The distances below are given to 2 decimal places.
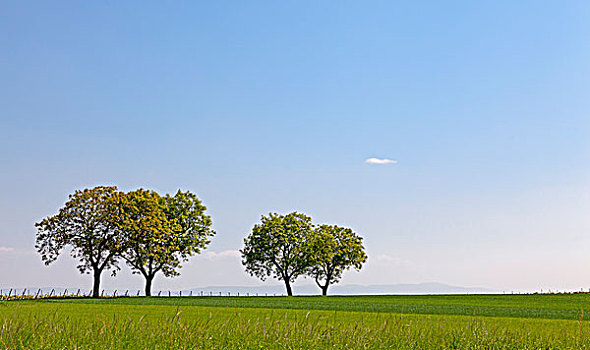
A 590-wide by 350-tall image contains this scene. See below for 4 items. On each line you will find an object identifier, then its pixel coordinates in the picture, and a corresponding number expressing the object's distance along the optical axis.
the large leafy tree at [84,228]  64.81
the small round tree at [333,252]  80.75
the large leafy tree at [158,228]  66.44
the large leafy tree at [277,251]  79.31
